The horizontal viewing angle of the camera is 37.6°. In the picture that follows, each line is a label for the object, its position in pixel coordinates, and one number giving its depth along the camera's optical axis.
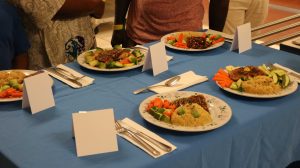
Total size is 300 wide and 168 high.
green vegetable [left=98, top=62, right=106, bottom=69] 1.62
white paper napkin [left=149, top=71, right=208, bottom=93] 1.48
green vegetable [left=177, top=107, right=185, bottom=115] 1.23
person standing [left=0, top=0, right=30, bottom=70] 1.76
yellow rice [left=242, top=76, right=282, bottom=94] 1.42
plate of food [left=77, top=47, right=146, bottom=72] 1.62
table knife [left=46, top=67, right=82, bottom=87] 1.52
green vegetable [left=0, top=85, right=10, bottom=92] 1.41
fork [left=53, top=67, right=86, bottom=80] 1.56
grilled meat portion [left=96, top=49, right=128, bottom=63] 1.67
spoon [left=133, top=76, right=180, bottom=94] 1.47
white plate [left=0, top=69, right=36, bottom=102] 1.36
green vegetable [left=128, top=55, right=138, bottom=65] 1.66
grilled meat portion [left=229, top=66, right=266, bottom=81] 1.51
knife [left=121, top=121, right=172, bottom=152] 1.13
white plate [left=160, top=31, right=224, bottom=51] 1.82
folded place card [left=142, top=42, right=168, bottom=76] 1.59
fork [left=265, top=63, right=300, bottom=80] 1.58
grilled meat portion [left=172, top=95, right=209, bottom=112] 1.31
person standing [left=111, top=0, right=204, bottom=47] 2.21
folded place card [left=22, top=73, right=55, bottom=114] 1.30
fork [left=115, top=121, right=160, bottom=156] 1.12
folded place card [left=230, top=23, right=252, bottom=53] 1.81
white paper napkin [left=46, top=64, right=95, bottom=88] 1.52
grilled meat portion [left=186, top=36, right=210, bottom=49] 1.84
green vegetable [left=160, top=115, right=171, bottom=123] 1.23
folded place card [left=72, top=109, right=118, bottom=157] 1.11
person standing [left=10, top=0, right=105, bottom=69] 1.86
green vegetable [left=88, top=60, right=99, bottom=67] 1.63
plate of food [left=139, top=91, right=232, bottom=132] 1.21
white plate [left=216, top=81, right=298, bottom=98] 1.40
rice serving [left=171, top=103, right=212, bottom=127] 1.21
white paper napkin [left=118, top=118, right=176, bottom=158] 1.13
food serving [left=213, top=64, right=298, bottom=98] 1.42
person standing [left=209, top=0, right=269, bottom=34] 2.41
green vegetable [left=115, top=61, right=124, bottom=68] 1.62
